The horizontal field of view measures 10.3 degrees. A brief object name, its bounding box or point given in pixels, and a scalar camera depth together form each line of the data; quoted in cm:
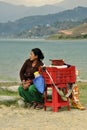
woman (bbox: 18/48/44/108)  1003
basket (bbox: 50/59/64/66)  1025
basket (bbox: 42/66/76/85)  966
